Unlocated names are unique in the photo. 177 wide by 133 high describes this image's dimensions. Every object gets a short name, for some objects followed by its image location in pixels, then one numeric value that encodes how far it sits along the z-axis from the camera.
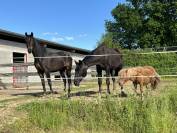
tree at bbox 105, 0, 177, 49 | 19.07
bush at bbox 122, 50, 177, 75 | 6.10
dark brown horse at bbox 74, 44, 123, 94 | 4.67
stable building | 7.54
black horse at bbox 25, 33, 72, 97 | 5.18
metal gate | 7.28
